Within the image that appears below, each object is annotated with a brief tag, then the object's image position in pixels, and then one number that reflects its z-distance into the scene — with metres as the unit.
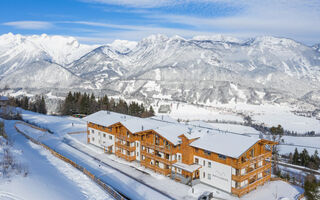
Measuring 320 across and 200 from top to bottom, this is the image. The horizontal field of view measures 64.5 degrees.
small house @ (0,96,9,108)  90.05
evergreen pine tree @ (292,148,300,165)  73.75
